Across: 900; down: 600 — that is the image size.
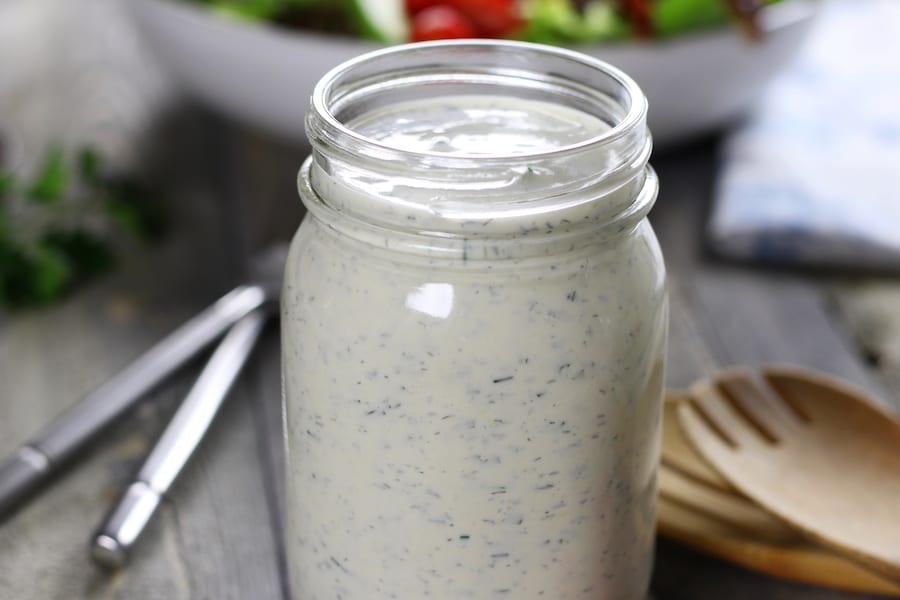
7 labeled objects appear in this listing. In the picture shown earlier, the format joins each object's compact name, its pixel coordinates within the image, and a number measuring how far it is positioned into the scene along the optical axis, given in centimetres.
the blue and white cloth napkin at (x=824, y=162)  74
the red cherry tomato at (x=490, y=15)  80
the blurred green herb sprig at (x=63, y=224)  71
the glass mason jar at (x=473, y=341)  47
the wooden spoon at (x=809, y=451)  56
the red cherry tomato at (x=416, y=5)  81
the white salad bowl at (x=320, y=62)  74
